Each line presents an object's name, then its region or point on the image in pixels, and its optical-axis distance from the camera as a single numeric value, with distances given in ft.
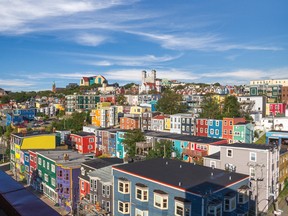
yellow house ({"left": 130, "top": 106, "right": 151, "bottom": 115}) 263.45
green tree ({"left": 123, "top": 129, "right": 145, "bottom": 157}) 158.40
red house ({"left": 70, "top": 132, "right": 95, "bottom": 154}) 199.93
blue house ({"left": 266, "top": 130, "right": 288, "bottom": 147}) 157.89
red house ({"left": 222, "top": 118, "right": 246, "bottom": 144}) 174.05
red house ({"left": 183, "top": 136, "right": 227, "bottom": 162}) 135.13
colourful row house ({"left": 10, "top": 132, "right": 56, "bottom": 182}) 160.86
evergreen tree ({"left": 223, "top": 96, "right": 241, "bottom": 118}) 206.53
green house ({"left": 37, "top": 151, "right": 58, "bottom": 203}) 123.54
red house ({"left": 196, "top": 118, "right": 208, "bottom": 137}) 189.16
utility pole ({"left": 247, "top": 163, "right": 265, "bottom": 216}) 95.43
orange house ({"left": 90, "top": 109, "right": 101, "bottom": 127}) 278.13
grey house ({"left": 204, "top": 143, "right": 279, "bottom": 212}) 96.32
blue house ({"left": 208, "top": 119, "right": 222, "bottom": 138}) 180.86
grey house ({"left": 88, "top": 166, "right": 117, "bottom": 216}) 87.10
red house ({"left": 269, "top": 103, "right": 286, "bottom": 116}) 251.39
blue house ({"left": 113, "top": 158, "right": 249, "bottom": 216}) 63.72
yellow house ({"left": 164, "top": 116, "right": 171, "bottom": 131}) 216.56
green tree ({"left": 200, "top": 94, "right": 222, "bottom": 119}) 209.87
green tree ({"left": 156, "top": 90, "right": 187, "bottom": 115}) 264.93
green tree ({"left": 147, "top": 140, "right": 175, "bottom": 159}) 136.46
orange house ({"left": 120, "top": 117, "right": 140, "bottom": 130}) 223.30
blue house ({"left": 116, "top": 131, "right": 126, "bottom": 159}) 180.65
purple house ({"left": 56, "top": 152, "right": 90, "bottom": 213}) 113.70
